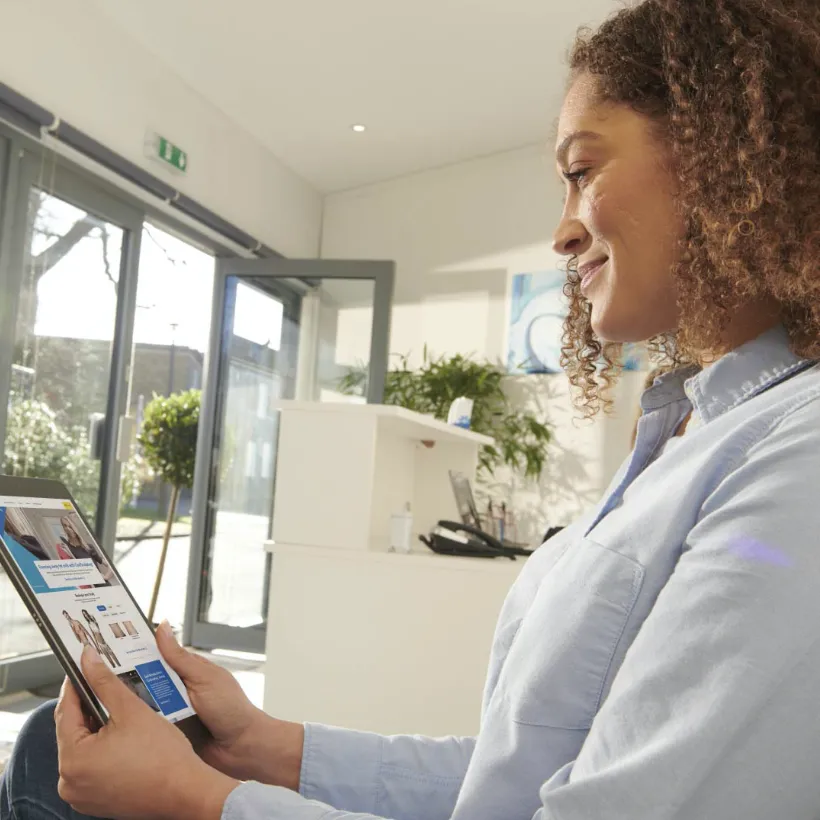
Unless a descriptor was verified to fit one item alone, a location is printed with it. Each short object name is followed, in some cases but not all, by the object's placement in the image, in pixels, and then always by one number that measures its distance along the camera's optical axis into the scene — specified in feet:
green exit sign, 13.23
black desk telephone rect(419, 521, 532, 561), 7.91
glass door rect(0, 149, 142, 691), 11.76
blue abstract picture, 17.53
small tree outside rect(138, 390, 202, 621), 16.85
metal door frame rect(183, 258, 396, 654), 15.98
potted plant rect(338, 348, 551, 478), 17.10
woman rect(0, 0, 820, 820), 1.82
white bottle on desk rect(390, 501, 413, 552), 7.87
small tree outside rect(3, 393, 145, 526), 11.85
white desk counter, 7.48
